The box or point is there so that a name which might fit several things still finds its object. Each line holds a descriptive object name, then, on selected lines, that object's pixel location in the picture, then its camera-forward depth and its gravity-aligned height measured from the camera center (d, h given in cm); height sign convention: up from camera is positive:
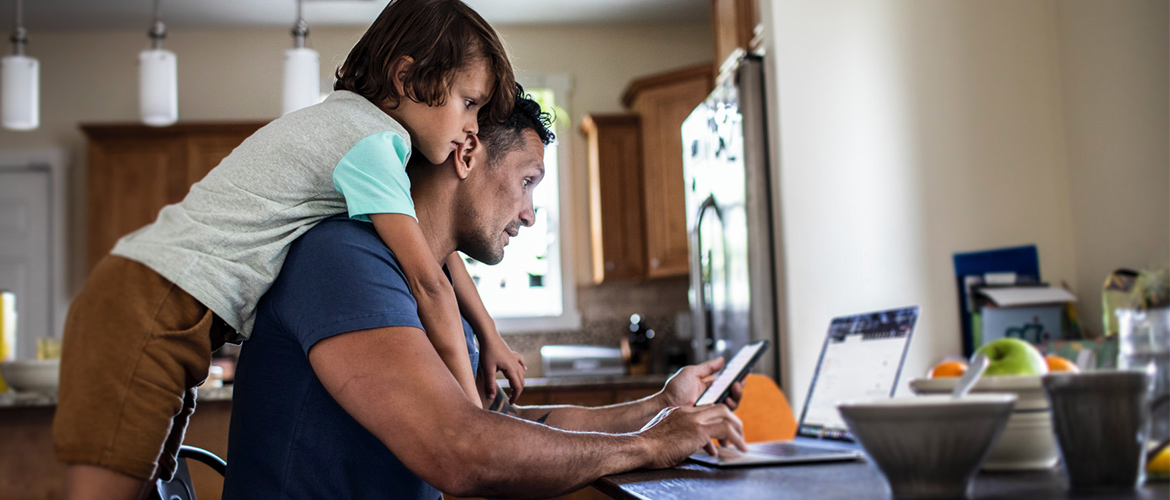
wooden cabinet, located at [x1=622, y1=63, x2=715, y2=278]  492 +71
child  104 +3
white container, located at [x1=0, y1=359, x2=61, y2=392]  279 -20
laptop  162 -17
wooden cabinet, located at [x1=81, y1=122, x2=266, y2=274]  499 +76
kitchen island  267 -39
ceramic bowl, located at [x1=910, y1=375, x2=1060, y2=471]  82 -15
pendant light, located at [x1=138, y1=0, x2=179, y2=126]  338 +84
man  96 -14
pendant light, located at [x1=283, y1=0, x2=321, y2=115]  338 +85
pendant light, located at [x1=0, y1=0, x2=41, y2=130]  335 +84
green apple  93 -9
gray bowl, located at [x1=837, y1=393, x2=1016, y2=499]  67 -12
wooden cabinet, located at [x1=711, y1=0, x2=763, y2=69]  314 +96
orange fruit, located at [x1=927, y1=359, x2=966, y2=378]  106 -11
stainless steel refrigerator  283 +22
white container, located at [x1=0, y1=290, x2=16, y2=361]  341 -3
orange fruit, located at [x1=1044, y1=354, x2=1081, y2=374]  94 -10
